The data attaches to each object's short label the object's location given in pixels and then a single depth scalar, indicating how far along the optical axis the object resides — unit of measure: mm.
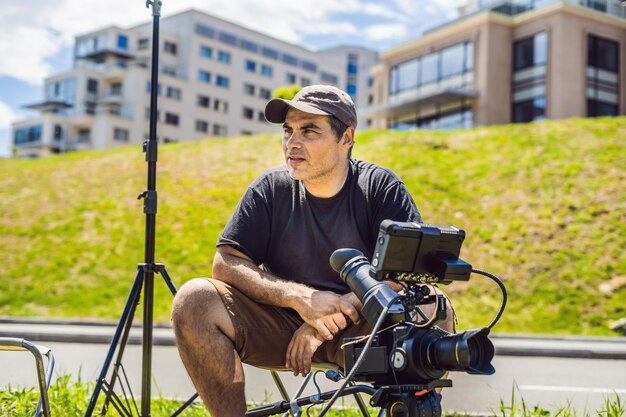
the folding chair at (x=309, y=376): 2475
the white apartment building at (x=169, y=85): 73125
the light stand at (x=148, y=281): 3505
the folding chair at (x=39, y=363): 2715
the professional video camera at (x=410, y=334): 2268
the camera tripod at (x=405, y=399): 2279
